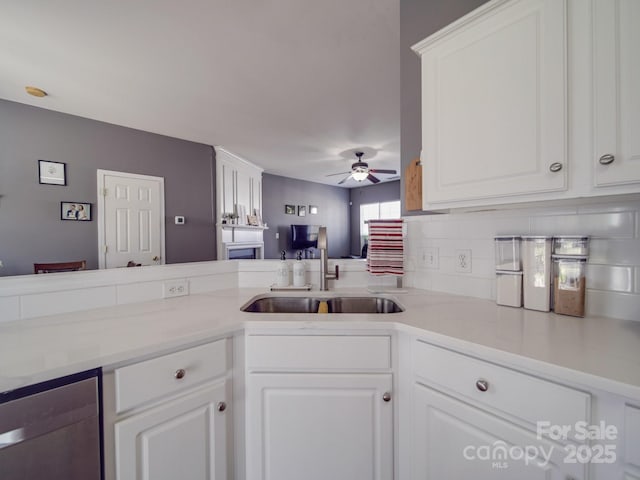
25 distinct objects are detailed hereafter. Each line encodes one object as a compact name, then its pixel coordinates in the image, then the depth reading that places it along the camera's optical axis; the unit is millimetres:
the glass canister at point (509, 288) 1122
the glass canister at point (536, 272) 1053
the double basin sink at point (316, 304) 1451
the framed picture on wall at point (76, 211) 3229
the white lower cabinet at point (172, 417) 761
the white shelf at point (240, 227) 4680
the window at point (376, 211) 7617
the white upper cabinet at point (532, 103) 750
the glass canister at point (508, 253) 1136
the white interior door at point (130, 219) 3510
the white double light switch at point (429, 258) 1497
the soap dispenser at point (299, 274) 1595
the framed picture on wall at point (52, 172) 3105
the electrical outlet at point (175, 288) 1406
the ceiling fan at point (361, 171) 4457
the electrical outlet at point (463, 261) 1359
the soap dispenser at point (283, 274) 1605
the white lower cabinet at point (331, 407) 993
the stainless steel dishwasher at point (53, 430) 616
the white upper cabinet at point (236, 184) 4641
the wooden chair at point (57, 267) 2801
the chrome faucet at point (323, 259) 1559
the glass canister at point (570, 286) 975
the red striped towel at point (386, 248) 1538
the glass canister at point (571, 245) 974
